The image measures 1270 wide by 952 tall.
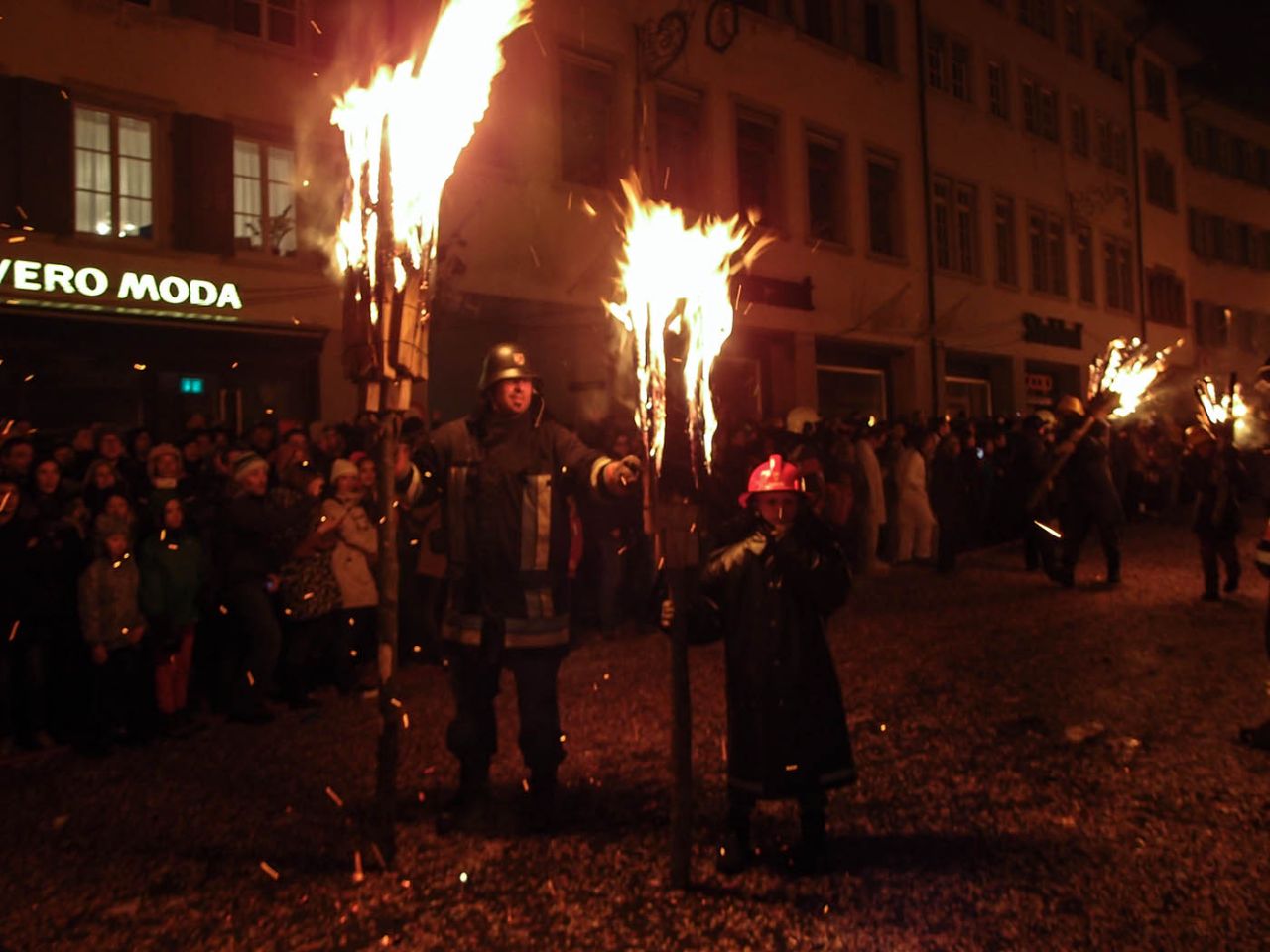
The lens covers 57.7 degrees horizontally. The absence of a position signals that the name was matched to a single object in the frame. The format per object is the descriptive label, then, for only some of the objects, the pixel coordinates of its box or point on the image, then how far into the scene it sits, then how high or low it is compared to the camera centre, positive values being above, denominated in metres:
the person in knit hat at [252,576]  7.54 -0.38
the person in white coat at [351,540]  8.27 -0.17
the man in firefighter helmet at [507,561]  5.18 -0.22
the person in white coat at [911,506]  14.65 +0.00
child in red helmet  4.57 -0.61
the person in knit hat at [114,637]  6.96 -0.70
